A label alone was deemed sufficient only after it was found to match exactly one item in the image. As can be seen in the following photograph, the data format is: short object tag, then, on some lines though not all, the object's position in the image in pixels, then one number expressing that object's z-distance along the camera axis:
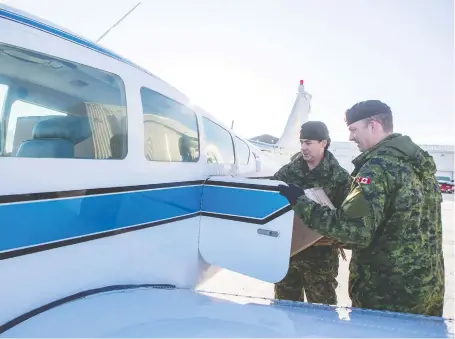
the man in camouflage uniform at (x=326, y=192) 3.15
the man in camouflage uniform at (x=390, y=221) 1.95
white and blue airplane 1.50
